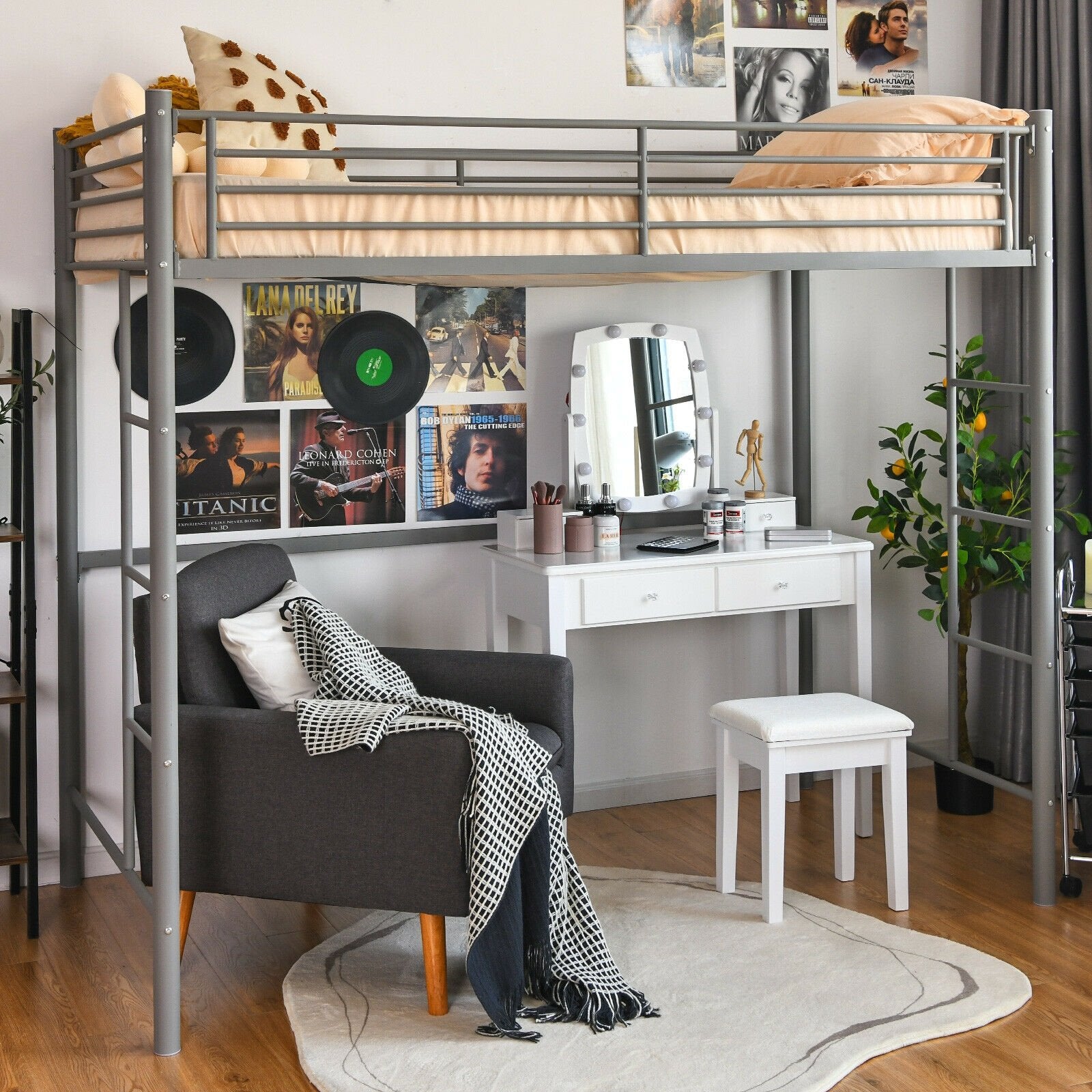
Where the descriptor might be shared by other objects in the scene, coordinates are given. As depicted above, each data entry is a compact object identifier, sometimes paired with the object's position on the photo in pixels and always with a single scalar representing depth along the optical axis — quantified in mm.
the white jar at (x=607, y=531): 3896
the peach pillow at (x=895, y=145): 3203
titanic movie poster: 3783
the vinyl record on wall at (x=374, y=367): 3912
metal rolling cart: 3494
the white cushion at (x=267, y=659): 3088
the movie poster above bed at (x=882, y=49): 4359
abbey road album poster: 3996
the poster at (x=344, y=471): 3900
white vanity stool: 3350
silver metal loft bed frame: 2730
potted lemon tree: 4078
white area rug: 2695
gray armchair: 2873
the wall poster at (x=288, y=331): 3820
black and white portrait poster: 4242
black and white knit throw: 2842
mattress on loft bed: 2762
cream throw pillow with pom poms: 3312
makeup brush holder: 3828
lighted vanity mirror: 4105
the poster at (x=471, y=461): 4035
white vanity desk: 3701
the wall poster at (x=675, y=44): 4113
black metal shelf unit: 3369
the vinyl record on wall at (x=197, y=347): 3721
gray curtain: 4098
